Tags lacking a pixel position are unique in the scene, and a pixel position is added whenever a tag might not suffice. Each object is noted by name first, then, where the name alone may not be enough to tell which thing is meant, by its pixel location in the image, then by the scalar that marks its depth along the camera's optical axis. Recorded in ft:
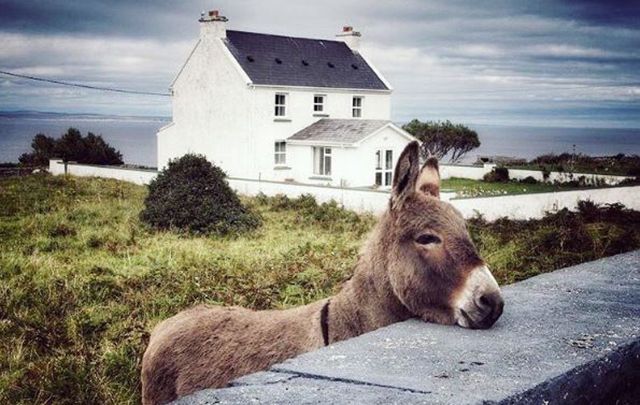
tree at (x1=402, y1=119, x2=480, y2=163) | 174.60
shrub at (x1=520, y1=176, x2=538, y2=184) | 119.75
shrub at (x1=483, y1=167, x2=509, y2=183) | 124.98
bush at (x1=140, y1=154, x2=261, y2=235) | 62.18
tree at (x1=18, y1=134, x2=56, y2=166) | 153.28
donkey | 9.58
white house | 112.47
